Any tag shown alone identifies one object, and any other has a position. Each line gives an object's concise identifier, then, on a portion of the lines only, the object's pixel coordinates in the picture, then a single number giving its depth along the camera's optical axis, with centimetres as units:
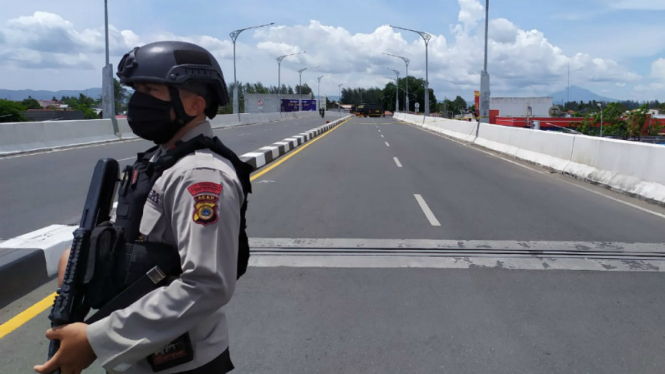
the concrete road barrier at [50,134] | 1725
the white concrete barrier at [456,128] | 2720
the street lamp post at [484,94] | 2650
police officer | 162
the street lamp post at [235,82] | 4488
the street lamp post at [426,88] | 5035
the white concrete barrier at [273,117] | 5909
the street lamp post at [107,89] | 2327
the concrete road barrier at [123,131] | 2501
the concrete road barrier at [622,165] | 999
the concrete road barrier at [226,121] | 3921
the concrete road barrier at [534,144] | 1448
